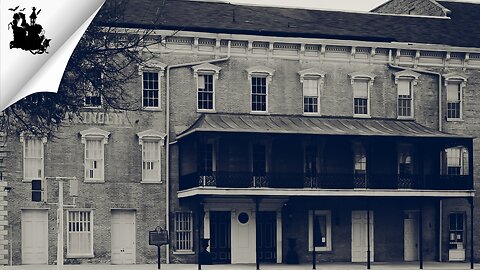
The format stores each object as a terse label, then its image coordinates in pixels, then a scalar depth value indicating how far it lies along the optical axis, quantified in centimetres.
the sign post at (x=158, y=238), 3644
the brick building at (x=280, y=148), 3797
